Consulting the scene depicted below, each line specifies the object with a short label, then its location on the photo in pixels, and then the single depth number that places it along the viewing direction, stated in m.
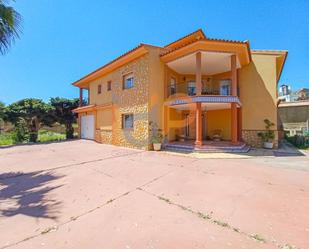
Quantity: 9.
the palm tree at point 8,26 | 6.82
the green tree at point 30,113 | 19.20
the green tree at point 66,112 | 21.78
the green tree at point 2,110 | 18.94
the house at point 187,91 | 12.10
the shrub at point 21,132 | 20.25
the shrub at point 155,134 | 12.67
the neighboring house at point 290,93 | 34.25
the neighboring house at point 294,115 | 23.59
